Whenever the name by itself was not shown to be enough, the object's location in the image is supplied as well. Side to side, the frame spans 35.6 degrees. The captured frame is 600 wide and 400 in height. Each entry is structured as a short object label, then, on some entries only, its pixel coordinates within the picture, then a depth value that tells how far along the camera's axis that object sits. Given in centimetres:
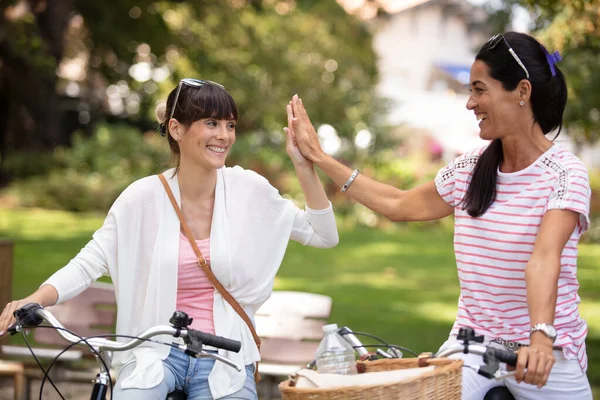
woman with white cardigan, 363
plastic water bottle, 295
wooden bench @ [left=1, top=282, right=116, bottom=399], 617
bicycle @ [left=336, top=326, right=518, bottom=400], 282
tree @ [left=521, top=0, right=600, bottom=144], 823
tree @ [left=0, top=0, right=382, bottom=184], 2016
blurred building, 5981
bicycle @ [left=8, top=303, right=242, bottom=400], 302
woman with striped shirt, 332
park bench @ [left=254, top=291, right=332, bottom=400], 594
